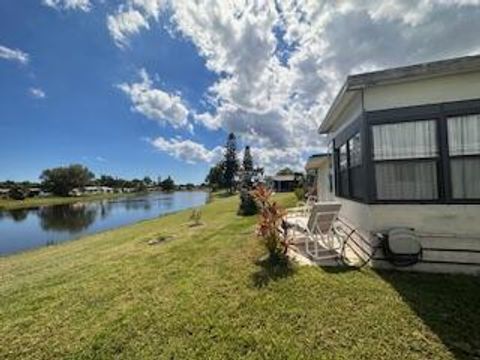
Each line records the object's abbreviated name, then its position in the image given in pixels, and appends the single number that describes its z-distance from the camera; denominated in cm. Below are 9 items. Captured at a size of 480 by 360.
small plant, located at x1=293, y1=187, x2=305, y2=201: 2142
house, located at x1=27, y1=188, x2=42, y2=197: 8028
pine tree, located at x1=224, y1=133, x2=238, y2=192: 7131
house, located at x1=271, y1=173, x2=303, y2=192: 5412
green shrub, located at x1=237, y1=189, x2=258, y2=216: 1578
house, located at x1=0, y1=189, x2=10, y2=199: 7184
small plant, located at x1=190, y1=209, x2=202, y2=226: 1390
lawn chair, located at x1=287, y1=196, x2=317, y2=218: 1201
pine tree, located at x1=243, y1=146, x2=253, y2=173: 7618
